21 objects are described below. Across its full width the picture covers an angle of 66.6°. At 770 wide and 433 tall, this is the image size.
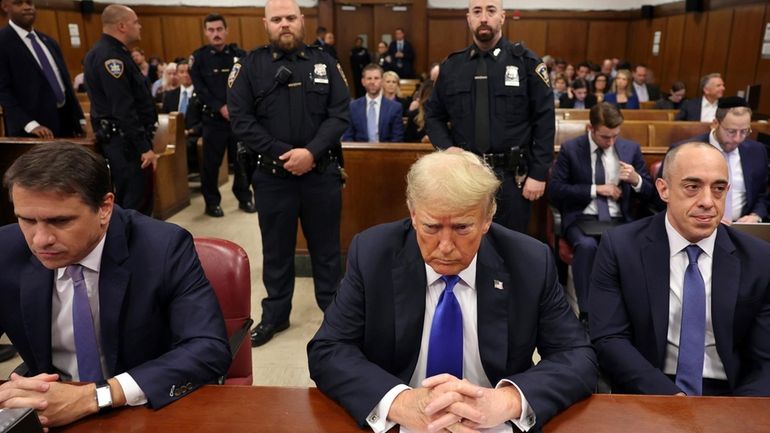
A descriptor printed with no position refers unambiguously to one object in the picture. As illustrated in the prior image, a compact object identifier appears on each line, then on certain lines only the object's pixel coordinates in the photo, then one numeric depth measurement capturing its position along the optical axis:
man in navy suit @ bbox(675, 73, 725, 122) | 6.23
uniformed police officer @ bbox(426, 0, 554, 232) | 3.04
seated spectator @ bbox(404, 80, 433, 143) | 4.98
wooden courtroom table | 1.16
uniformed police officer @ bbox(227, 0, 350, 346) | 2.89
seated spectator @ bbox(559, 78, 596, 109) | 8.19
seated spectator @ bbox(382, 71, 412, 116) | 6.12
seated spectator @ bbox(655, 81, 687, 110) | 7.79
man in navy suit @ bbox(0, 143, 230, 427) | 1.32
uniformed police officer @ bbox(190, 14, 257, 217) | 5.29
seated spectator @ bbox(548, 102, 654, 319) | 3.30
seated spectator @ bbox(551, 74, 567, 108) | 8.77
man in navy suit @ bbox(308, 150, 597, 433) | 1.30
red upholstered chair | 1.77
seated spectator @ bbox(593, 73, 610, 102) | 9.18
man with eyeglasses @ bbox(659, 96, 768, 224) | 3.33
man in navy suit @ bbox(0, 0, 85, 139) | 3.85
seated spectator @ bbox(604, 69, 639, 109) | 7.65
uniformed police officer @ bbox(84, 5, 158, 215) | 3.72
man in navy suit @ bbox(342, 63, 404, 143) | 4.88
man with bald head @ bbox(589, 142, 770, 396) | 1.67
